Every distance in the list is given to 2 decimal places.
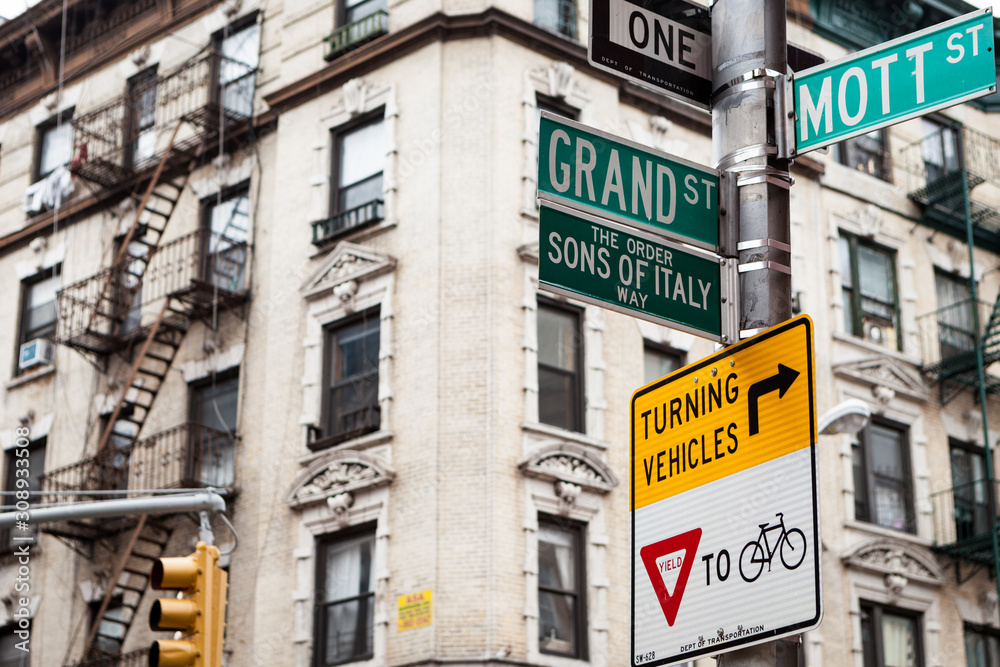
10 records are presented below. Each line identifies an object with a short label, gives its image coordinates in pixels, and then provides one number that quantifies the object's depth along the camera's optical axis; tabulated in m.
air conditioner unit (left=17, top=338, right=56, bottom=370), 26.45
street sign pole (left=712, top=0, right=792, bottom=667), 5.28
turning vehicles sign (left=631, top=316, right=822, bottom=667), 4.48
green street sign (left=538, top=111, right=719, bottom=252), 5.43
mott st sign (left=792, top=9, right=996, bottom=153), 5.24
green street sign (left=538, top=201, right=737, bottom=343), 5.32
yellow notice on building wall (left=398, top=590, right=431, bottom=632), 18.19
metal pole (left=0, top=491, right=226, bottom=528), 12.22
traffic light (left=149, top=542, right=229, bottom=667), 10.27
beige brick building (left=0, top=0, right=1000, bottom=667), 19.28
